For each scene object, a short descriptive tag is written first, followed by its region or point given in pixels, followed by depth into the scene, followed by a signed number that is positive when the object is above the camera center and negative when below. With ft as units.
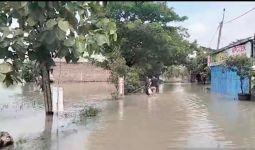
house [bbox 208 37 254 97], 77.12 +1.98
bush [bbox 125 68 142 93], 93.46 +0.49
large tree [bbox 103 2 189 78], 103.09 +10.80
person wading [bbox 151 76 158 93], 95.77 -0.39
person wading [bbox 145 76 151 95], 91.04 -0.75
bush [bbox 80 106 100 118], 52.49 -3.55
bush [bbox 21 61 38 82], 146.89 +2.24
